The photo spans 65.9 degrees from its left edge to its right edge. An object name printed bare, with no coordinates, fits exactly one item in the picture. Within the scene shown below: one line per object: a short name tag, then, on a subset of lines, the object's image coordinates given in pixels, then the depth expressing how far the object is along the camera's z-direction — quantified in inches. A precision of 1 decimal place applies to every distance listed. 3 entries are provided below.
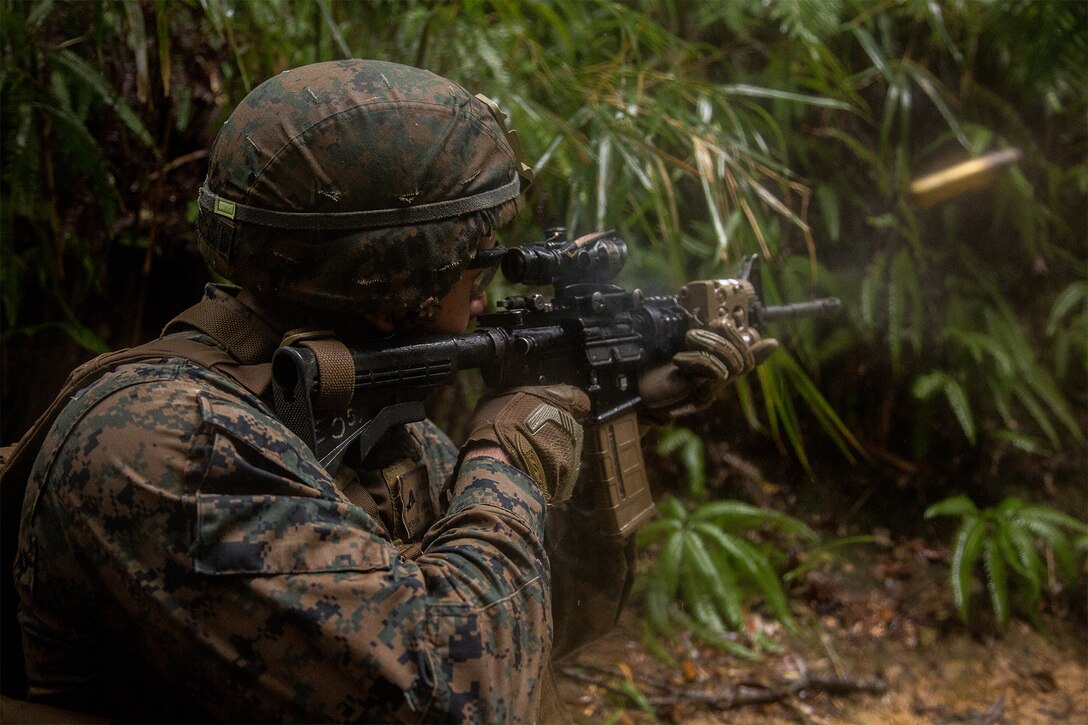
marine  45.8
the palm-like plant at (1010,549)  141.3
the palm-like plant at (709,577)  134.0
